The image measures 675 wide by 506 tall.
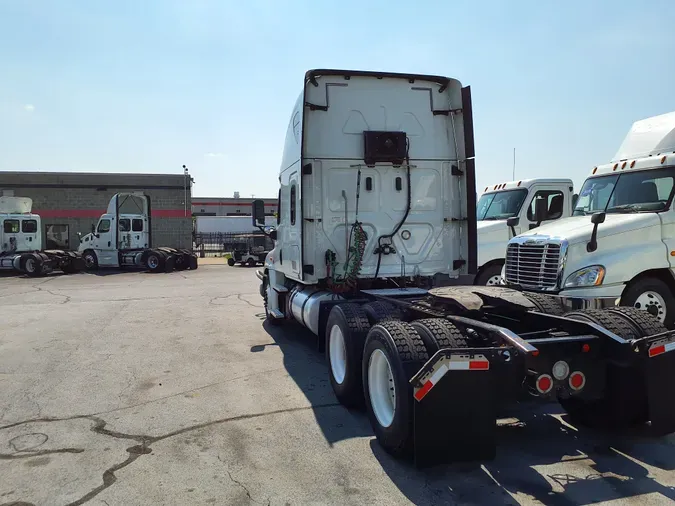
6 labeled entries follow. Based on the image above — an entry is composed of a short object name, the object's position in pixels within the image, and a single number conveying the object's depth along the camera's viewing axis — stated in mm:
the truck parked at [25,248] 23219
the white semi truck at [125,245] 25203
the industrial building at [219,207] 64688
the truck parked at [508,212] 10576
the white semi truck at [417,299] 3594
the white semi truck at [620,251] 6758
